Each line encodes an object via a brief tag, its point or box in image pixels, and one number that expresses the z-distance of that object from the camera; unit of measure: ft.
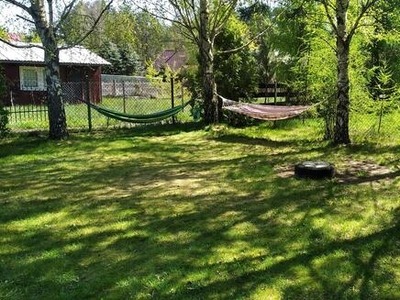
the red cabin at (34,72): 64.23
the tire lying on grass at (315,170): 19.16
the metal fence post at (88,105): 35.76
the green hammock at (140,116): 35.83
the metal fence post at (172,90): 40.50
